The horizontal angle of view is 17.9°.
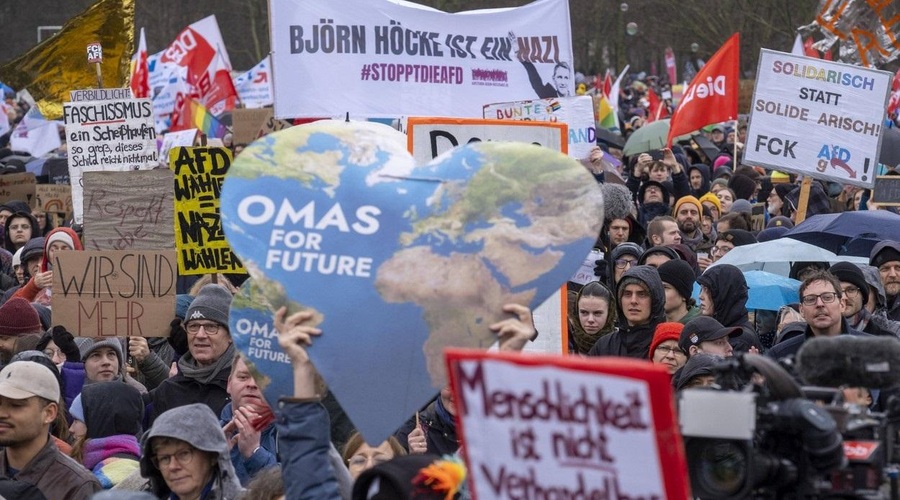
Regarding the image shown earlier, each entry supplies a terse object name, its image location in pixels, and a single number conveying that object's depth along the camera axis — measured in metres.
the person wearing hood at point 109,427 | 10.25
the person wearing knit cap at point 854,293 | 12.42
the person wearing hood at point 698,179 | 27.26
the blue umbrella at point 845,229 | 17.33
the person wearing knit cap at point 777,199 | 24.36
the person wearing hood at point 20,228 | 21.38
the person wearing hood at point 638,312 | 12.50
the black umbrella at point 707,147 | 34.80
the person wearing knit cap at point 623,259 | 15.85
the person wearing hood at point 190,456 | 8.18
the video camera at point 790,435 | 4.96
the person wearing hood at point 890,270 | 14.22
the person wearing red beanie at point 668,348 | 11.48
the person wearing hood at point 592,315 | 13.42
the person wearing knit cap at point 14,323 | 13.79
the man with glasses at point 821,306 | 11.18
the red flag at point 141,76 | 33.45
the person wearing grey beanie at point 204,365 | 11.61
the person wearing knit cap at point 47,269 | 15.93
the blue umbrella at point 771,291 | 14.80
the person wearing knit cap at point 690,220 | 19.08
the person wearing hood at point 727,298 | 12.92
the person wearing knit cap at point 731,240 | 17.48
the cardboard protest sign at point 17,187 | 27.29
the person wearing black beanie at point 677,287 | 13.33
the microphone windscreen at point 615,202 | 17.51
